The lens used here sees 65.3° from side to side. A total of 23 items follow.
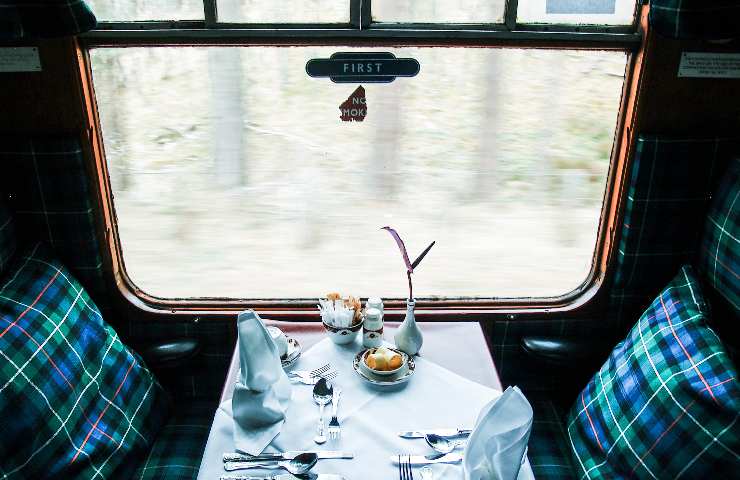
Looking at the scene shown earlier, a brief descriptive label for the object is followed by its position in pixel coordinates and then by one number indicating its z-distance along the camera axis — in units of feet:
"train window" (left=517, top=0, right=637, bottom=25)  7.93
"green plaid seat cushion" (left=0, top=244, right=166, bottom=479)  6.41
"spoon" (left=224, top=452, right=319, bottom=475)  5.68
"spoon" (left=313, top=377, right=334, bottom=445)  6.48
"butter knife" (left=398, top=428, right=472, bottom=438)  6.09
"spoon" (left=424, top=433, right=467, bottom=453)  5.95
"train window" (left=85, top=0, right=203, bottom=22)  7.73
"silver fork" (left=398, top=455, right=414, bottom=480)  5.66
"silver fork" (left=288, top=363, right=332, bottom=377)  7.05
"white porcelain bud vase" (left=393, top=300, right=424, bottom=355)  7.34
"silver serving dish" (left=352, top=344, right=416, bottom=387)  6.81
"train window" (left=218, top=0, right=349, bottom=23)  7.79
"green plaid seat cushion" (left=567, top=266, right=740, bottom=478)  6.27
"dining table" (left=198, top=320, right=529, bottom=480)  5.84
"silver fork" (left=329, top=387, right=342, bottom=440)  6.17
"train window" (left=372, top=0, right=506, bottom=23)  7.85
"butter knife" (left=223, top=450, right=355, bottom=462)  5.79
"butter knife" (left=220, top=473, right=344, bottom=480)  5.55
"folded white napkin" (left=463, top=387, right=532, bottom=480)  5.34
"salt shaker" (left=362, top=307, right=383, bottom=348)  7.47
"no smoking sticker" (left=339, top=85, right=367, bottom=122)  8.32
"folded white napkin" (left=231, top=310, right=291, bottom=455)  6.07
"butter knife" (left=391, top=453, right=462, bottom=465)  5.82
